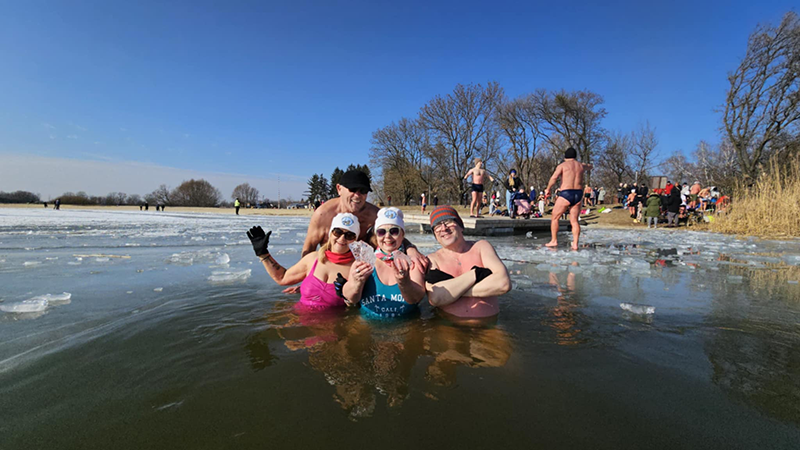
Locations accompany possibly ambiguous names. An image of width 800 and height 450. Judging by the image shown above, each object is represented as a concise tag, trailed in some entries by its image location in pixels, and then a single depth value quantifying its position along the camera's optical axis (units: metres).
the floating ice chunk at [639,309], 2.72
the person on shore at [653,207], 13.36
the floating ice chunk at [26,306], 2.72
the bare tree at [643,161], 36.59
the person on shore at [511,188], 15.31
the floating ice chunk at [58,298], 2.95
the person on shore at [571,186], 6.70
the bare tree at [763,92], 16.86
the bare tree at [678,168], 39.97
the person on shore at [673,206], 12.95
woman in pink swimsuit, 2.83
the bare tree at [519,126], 32.12
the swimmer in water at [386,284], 2.56
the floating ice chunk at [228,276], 3.98
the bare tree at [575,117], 30.34
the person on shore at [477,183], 11.34
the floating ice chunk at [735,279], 3.82
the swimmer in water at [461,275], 2.47
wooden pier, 10.50
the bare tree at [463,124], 31.81
